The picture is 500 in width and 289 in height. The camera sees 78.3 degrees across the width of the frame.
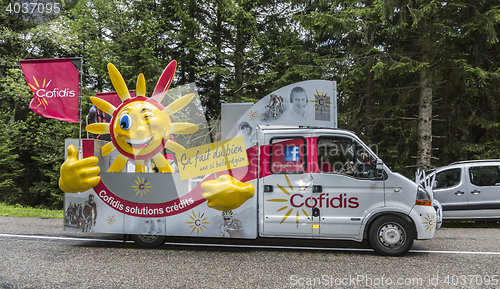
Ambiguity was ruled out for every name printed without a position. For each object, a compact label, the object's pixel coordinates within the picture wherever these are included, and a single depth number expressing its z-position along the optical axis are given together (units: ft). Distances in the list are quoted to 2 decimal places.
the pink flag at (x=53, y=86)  19.95
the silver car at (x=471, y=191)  26.96
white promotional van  17.34
